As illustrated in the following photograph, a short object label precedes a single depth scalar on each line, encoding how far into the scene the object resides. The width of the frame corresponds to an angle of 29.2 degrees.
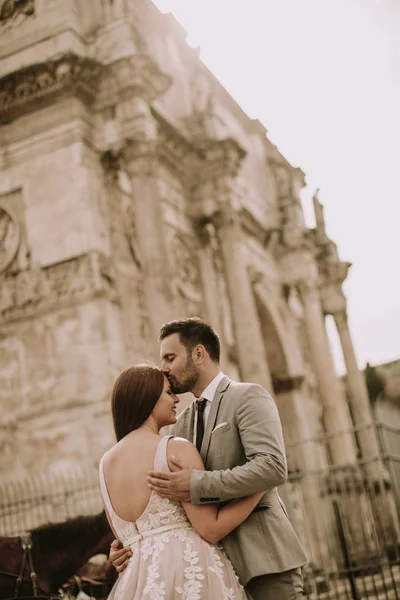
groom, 3.18
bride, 3.12
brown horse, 7.16
